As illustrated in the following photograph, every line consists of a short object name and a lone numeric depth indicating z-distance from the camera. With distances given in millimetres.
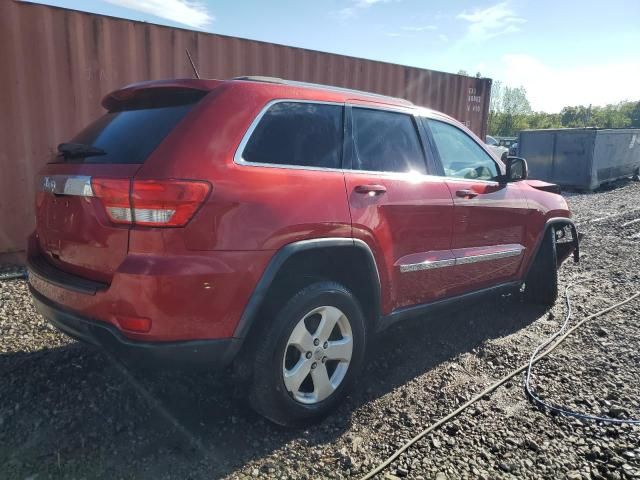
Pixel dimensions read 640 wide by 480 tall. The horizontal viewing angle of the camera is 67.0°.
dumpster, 14227
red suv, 2094
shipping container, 5129
